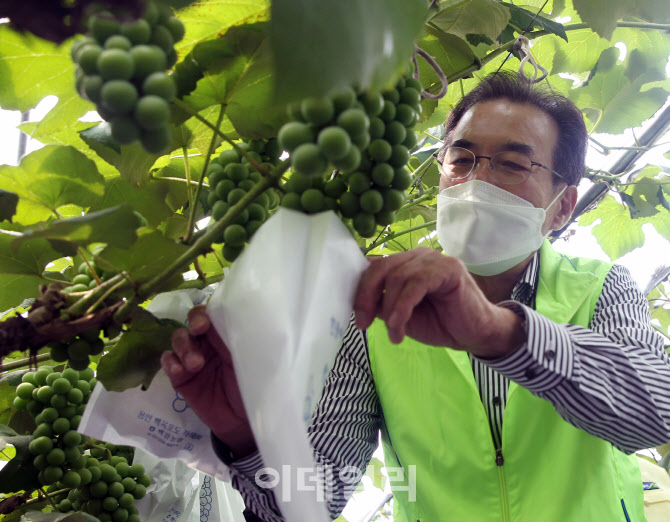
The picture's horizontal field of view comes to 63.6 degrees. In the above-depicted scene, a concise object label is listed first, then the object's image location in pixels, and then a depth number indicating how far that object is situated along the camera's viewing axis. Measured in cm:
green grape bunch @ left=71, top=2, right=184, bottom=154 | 34
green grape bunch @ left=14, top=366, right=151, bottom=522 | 83
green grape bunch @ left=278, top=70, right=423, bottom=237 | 38
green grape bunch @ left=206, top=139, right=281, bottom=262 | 52
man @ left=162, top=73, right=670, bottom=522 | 75
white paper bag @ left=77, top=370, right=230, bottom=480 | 64
